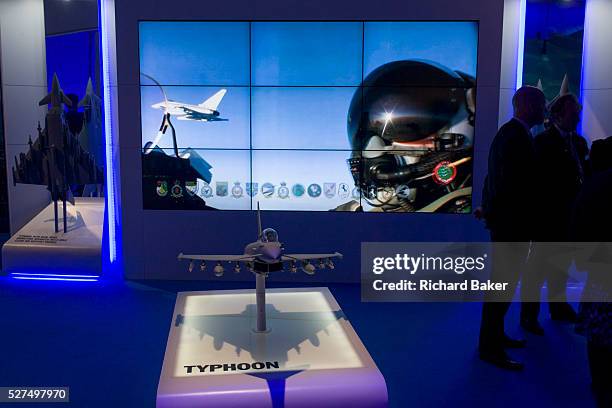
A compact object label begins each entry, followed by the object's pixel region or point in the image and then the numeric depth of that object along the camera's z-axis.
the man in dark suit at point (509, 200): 3.57
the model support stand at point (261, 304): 2.63
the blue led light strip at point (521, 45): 6.01
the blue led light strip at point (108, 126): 6.05
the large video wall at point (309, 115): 5.90
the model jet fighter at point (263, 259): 2.49
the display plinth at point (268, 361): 2.18
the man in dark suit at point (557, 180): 4.14
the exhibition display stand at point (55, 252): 6.11
